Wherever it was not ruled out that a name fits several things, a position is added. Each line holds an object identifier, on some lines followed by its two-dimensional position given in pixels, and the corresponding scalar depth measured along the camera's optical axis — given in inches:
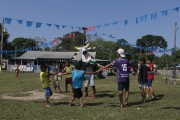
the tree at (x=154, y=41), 2946.3
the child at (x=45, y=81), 347.8
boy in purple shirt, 338.2
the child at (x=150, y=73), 420.7
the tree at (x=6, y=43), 2509.1
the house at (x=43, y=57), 1809.3
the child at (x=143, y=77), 389.4
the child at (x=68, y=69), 462.2
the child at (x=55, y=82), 515.7
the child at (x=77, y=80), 343.4
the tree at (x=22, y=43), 3153.3
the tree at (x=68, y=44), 2642.5
